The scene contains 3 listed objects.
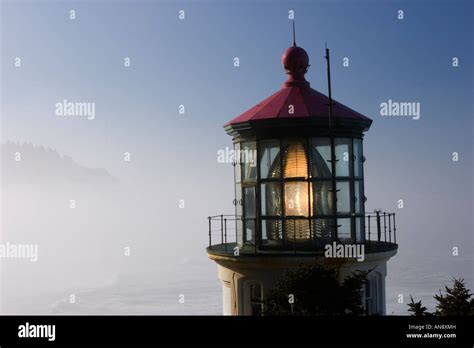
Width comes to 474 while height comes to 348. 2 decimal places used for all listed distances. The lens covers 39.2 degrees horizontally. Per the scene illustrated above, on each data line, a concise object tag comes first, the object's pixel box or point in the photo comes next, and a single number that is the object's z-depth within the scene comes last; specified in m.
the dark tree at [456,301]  12.10
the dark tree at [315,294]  10.51
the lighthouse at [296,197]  12.49
